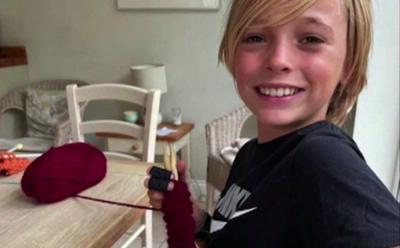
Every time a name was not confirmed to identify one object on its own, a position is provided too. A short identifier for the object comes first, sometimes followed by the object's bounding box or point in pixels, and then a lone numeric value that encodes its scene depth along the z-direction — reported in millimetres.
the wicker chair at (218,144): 1993
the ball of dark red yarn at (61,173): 872
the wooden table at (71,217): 748
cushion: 2646
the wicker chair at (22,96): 2758
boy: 368
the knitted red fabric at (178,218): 586
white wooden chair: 1352
